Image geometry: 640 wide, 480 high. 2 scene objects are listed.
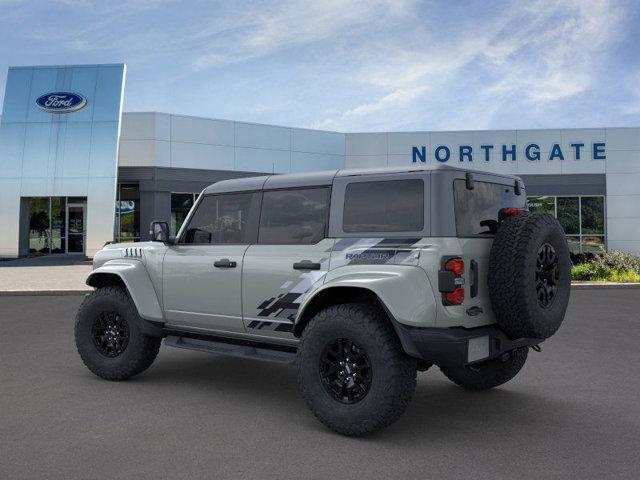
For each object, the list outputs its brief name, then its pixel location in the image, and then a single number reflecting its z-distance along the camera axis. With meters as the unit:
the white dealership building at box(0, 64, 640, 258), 27.02
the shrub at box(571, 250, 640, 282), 18.43
